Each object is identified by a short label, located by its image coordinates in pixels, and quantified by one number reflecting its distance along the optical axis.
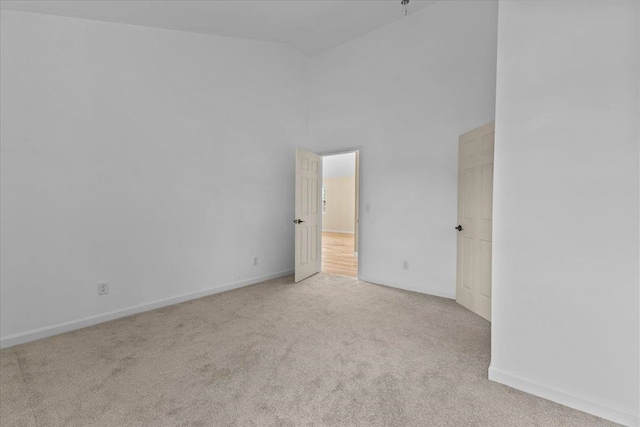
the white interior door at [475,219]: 2.96
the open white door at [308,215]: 4.35
